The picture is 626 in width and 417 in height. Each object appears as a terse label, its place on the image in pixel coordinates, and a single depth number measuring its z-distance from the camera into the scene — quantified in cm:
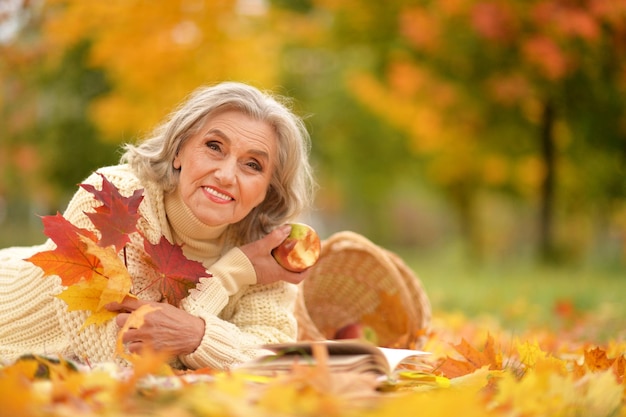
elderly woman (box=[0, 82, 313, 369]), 267
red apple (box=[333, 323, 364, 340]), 379
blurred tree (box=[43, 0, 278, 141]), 958
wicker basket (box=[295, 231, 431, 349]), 379
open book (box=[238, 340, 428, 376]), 220
